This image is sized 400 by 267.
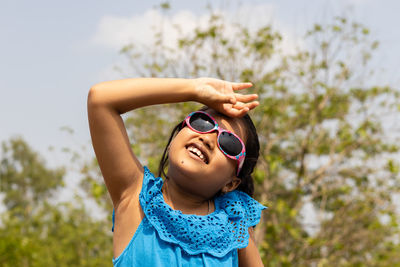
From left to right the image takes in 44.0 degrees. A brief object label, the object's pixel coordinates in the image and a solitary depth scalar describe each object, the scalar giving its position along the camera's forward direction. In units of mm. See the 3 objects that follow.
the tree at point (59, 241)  6539
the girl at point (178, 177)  1732
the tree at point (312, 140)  5887
